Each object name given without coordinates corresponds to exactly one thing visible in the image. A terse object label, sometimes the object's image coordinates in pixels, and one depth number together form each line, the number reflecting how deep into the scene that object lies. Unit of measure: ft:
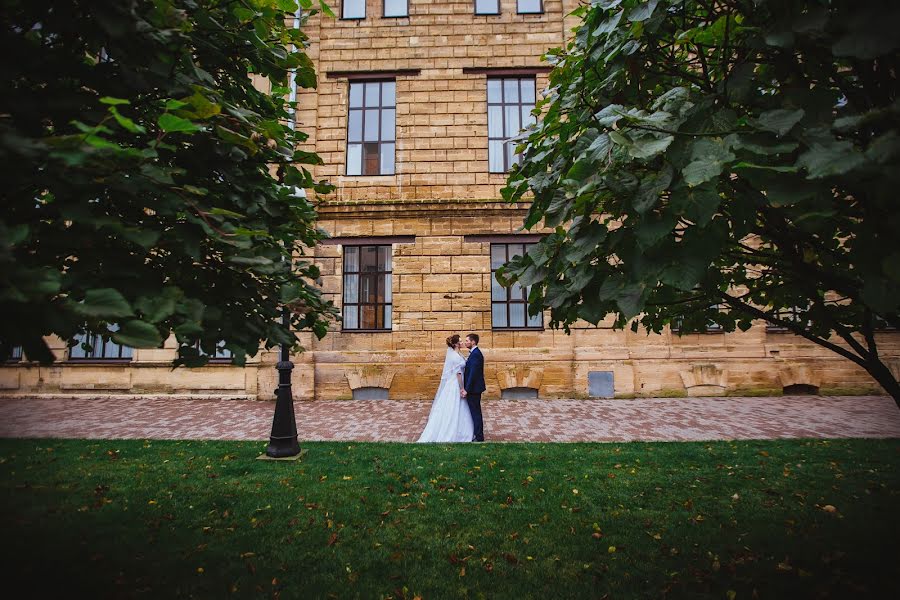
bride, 25.22
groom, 24.77
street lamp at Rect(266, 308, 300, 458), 20.56
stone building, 37.70
